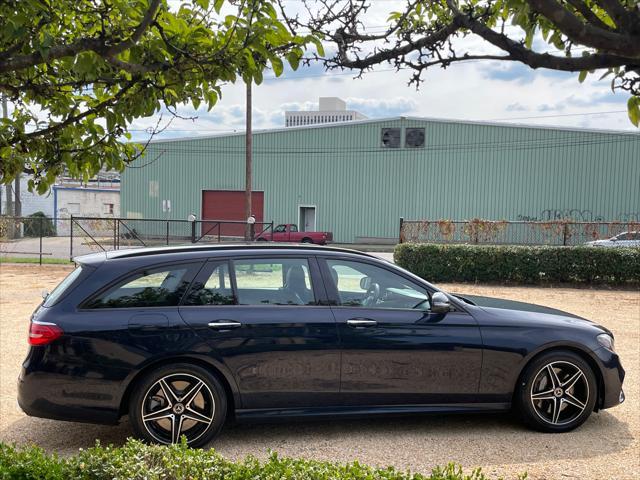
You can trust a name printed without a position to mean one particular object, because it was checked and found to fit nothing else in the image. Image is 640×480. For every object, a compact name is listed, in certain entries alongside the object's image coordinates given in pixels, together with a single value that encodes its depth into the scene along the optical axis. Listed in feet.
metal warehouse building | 115.03
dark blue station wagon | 15.01
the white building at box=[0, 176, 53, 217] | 180.45
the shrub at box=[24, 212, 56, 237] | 122.31
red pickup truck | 106.83
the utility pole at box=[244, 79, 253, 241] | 82.74
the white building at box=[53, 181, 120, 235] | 165.37
